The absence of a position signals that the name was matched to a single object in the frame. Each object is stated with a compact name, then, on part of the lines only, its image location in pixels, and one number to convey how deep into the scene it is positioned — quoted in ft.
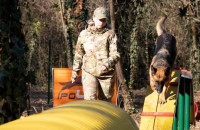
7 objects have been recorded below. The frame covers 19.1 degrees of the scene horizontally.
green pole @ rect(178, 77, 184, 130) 33.96
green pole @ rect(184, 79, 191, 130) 36.46
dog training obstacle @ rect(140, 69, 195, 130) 30.16
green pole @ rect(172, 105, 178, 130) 33.07
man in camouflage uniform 28.36
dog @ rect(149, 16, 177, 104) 35.68
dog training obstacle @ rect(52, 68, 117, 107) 46.02
